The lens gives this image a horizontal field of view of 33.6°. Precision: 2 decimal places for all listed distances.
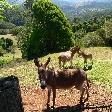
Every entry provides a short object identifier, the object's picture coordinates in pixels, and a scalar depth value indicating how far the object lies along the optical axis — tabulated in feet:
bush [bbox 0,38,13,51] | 135.44
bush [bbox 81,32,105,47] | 54.89
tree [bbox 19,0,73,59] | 49.37
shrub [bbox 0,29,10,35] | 191.48
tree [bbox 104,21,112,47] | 53.42
